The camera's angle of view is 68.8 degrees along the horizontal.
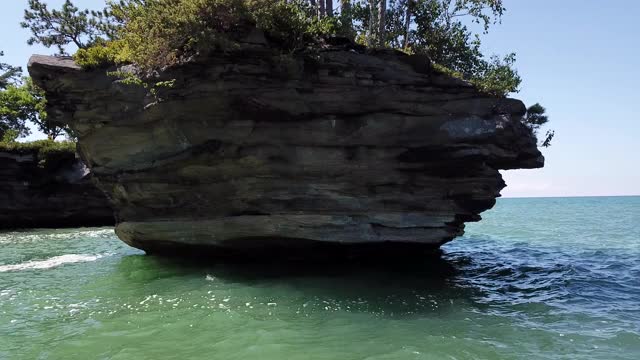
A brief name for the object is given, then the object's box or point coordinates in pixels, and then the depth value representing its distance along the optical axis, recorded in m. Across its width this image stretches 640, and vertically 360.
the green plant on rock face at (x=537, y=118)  15.27
